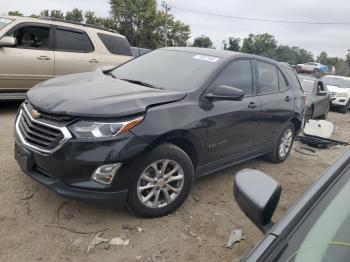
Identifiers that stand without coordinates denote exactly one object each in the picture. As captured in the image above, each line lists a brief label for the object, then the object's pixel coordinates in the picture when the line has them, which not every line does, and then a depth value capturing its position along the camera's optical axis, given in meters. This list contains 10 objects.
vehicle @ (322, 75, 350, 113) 14.77
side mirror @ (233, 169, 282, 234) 1.64
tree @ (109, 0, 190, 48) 37.56
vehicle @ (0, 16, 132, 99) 6.81
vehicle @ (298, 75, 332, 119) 10.16
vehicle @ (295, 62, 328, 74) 34.41
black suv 3.16
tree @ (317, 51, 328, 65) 72.97
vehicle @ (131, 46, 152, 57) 13.57
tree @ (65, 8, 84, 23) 40.28
